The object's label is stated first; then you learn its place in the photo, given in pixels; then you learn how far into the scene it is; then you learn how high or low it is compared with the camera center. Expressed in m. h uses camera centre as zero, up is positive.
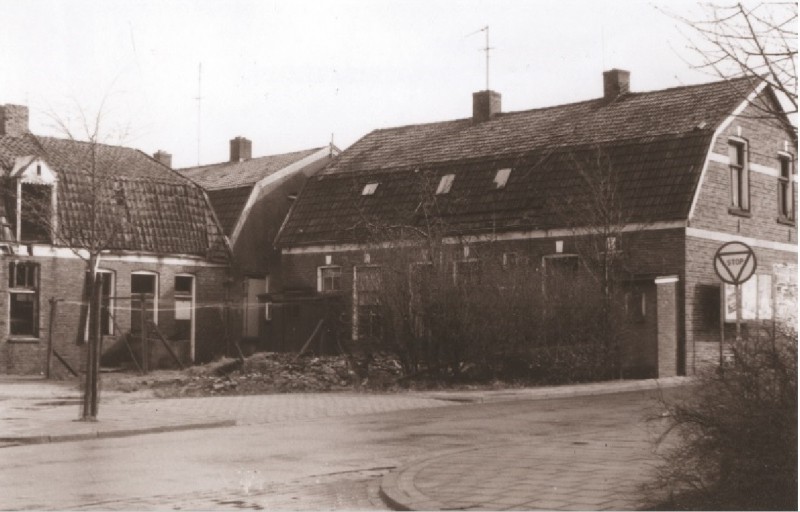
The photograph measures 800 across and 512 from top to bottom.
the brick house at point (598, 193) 27.98 +3.39
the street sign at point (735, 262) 18.08 +0.95
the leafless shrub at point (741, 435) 7.61 -0.80
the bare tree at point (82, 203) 31.08 +3.35
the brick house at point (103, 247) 31.77 +2.07
